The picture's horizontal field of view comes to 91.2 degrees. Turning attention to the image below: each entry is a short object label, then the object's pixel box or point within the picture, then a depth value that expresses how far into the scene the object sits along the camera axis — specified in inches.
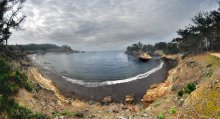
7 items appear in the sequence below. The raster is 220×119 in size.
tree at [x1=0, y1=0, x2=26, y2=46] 573.5
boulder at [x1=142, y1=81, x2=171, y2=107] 627.9
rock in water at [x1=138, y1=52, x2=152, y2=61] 2632.3
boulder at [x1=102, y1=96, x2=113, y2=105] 674.8
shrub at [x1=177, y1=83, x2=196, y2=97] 368.1
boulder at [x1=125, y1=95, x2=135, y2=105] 676.2
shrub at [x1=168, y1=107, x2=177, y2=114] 293.7
